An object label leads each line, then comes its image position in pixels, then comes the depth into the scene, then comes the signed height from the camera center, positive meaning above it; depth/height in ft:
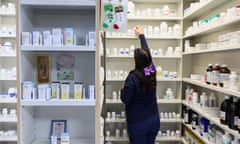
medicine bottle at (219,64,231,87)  6.62 -0.30
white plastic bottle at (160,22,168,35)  10.58 +1.91
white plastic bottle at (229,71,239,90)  6.02 -0.43
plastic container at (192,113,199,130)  9.26 -2.56
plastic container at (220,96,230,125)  6.52 -1.45
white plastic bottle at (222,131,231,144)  6.44 -2.31
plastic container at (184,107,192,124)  9.98 -2.50
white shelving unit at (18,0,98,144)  5.75 -0.12
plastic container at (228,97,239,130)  5.96 -1.44
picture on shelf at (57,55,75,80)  6.02 -0.03
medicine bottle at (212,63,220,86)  7.17 -0.31
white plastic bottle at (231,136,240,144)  6.02 -2.23
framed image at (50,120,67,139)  6.04 -1.83
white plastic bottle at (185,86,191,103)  10.13 -1.34
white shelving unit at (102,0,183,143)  11.07 +0.16
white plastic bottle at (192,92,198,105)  9.22 -1.45
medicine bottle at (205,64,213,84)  7.57 -0.35
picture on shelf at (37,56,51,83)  5.97 -0.06
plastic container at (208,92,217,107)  8.29 -1.41
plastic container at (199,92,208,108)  8.46 -1.46
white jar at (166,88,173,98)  10.96 -1.46
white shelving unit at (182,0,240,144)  7.12 +0.52
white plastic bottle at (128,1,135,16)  10.35 +2.92
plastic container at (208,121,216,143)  7.57 -2.52
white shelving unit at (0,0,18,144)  10.19 -0.01
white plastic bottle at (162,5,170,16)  10.58 +2.85
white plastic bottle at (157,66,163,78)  10.65 -0.32
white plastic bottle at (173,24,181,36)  10.57 +1.85
